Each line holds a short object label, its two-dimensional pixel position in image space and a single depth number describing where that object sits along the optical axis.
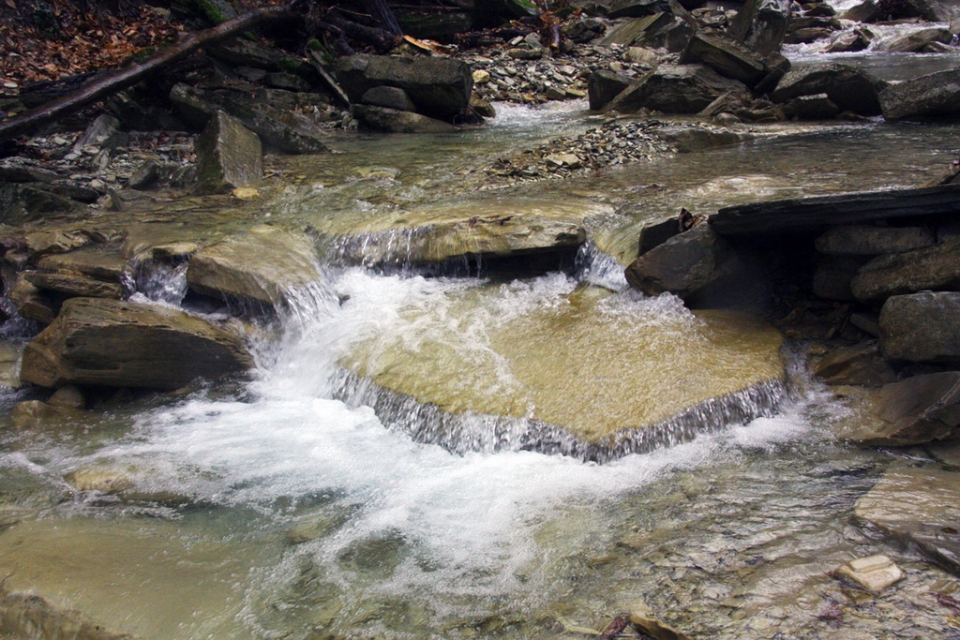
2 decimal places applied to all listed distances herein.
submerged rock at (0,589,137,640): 2.75
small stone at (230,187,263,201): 8.00
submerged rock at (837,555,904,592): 2.52
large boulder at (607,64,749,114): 11.08
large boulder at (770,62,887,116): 9.88
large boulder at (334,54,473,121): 11.09
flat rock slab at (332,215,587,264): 6.08
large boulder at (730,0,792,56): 13.69
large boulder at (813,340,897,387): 4.43
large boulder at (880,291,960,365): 4.01
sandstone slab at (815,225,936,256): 4.47
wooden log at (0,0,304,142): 8.56
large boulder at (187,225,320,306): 5.82
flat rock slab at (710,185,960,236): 4.28
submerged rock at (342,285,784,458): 4.14
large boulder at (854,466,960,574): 2.67
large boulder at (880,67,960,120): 8.83
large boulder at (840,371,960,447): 3.67
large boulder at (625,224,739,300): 5.29
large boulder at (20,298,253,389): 5.09
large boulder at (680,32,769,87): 11.05
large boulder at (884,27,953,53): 15.08
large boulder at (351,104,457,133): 11.45
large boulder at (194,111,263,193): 8.27
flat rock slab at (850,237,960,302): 4.23
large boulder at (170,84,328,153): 9.96
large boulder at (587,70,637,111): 12.16
